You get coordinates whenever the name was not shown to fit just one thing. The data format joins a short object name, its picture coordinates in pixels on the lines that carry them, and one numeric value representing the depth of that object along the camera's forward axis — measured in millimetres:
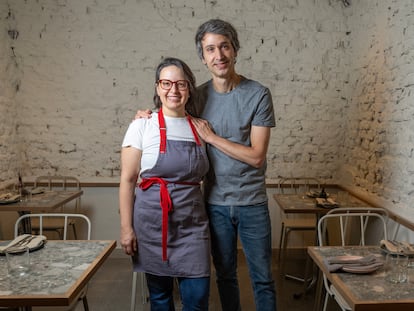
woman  1598
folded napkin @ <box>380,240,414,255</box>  1681
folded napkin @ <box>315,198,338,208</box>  2805
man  1729
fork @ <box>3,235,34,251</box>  1631
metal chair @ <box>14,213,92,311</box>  1882
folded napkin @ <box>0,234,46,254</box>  1620
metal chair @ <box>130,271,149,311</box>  2762
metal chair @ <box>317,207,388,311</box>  2121
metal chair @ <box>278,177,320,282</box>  3217
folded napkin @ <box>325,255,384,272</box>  1487
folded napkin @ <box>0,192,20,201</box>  2801
